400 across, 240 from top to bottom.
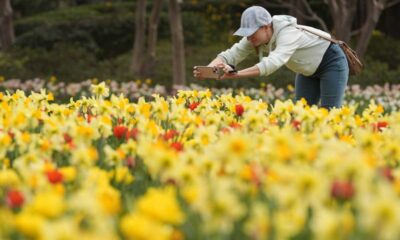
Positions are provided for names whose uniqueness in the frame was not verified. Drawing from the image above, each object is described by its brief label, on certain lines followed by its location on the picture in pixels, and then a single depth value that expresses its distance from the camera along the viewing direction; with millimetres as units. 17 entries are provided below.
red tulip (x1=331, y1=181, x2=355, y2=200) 5023
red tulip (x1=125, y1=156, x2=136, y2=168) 6723
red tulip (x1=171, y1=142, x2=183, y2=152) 7035
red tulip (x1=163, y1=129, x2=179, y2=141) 7648
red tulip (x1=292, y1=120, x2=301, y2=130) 8143
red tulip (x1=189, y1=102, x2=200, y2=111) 10273
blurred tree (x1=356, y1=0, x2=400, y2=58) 25792
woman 10687
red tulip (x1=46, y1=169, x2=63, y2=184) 5352
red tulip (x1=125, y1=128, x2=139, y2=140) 7961
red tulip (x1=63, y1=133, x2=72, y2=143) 7505
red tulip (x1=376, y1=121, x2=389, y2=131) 9070
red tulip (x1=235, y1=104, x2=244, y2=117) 9531
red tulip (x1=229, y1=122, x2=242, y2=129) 8383
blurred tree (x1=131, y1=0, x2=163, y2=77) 27156
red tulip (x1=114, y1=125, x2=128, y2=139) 8086
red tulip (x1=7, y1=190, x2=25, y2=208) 4961
